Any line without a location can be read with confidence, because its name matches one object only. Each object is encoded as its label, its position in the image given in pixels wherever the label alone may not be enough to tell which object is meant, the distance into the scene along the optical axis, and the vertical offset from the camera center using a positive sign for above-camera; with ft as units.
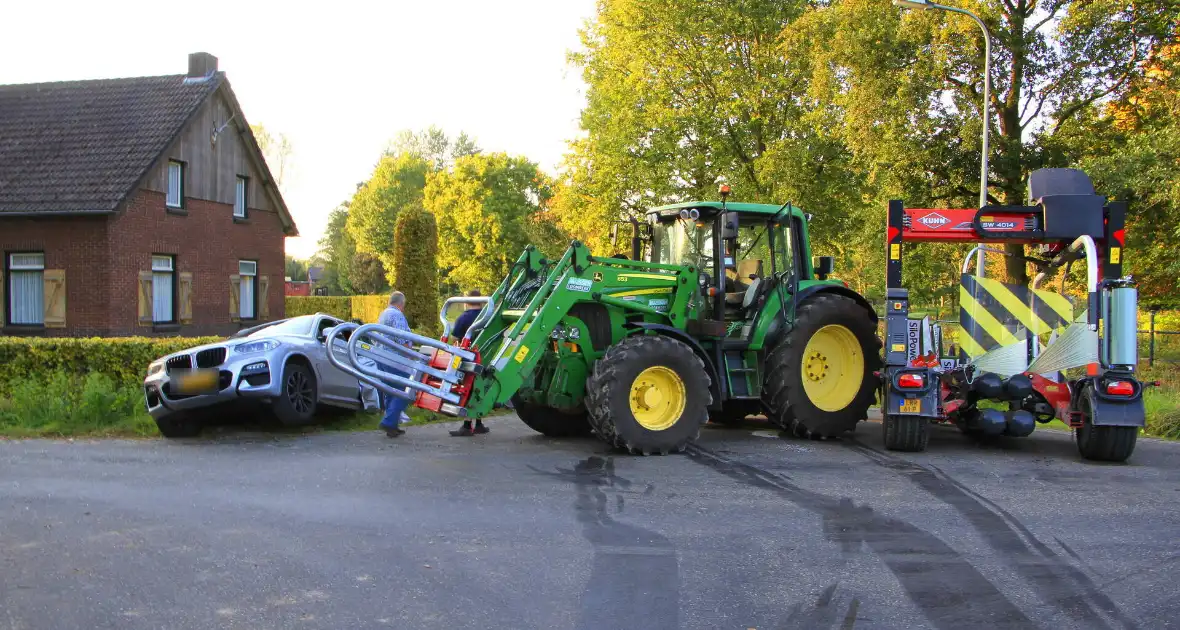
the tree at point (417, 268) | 85.40 +3.72
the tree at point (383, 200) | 260.42 +29.89
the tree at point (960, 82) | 75.00 +18.33
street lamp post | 66.13 +16.32
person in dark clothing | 38.22 -0.82
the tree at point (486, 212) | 216.74 +22.21
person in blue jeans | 37.52 -3.56
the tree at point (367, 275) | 246.88 +8.97
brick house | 71.15 +7.69
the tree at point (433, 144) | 310.04 +52.78
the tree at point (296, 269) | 328.08 +13.94
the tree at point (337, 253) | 273.95 +17.51
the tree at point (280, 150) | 217.56 +35.75
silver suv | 35.68 -2.59
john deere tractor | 31.35 -1.05
